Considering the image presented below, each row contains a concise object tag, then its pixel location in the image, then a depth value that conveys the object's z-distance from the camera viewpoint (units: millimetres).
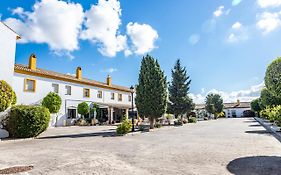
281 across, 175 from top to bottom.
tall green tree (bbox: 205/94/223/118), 61516
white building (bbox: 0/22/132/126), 15203
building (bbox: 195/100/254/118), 82125
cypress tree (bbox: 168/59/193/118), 34397
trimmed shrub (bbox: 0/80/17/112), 12462
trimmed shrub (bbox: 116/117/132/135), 16594
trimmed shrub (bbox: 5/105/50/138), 13883
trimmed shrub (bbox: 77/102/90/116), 28353
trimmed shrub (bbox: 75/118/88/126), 28292
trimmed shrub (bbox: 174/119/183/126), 29620
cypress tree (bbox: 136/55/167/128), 21984
